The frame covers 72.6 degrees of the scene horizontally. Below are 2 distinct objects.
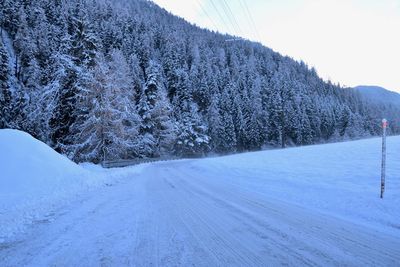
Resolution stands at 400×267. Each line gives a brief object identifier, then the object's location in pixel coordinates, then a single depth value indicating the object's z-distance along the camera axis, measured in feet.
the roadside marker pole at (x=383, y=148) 23.50
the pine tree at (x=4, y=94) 101.32
